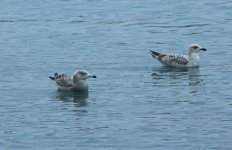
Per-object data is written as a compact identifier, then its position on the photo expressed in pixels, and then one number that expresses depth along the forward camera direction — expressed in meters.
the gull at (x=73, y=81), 29.23
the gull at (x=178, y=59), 32.12
